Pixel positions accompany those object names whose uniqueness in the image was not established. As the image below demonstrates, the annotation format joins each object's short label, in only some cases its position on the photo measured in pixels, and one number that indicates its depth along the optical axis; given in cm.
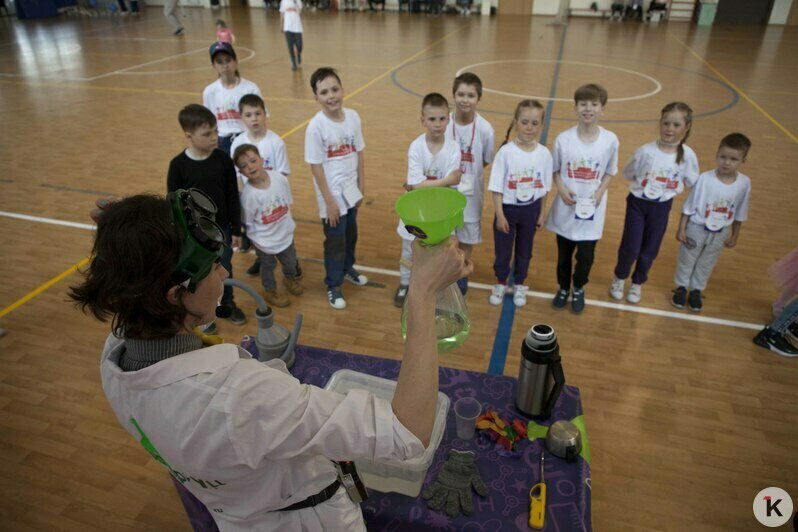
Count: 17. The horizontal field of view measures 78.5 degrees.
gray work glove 185
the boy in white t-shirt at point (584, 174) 360
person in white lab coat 110
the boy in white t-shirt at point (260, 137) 415
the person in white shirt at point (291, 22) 1158
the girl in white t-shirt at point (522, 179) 360
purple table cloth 181
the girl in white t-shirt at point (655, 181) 363
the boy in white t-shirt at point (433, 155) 351
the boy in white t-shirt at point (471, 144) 365
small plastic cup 210
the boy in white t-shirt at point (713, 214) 362
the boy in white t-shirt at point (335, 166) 369
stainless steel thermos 217
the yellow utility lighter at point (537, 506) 179
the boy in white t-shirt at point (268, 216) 378
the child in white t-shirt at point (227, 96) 496
